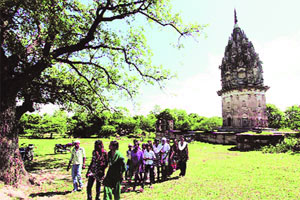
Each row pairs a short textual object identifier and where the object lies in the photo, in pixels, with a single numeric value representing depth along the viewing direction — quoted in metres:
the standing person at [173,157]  8.75
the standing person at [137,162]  7.14
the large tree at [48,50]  7.11
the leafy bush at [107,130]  42.71
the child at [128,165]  7.43
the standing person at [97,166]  5.59
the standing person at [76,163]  6.93
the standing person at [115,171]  4.95
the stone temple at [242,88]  37.25
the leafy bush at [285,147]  13.97
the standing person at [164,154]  8.49
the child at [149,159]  7.50
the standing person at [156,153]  8.47
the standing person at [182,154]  8.63
